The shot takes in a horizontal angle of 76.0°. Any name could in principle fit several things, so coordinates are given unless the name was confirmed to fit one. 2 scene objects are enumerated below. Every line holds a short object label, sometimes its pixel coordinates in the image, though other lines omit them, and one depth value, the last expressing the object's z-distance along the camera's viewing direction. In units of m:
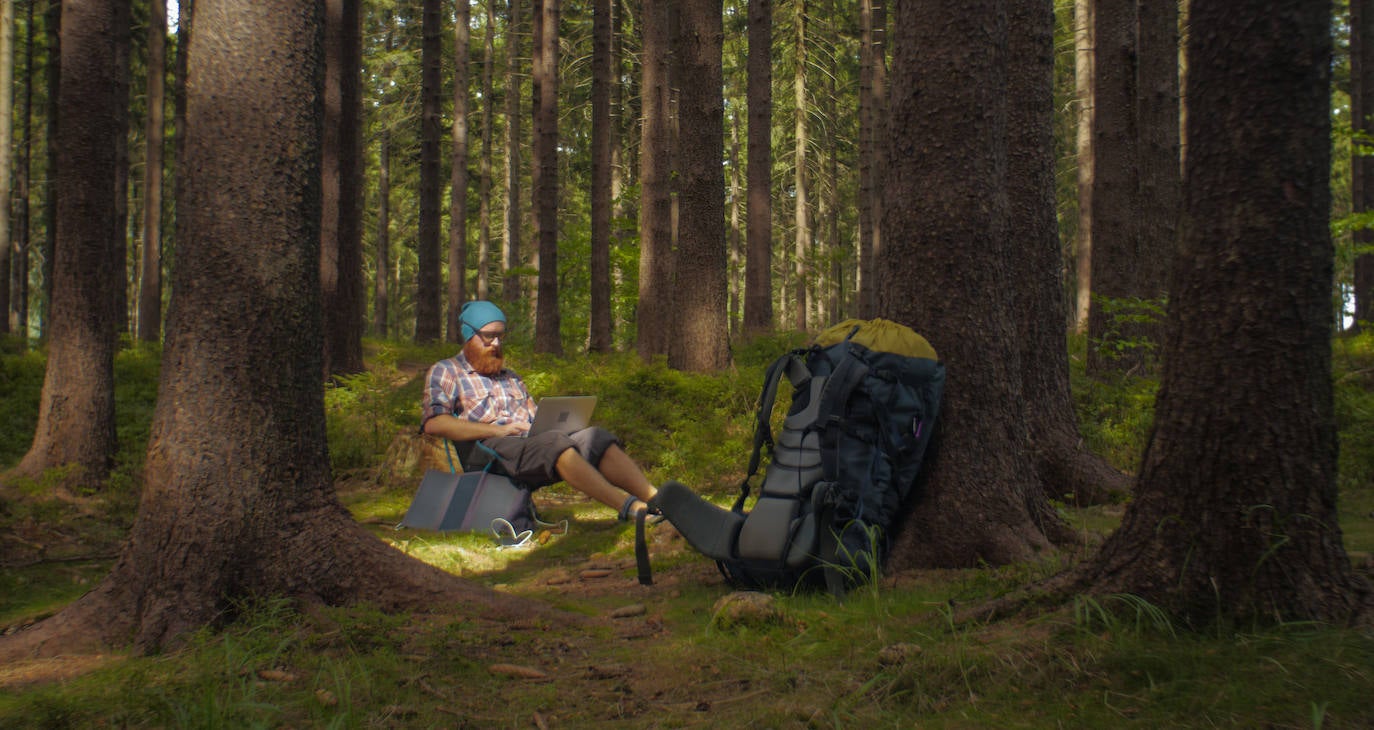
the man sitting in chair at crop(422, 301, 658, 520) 6.73
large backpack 4.58
